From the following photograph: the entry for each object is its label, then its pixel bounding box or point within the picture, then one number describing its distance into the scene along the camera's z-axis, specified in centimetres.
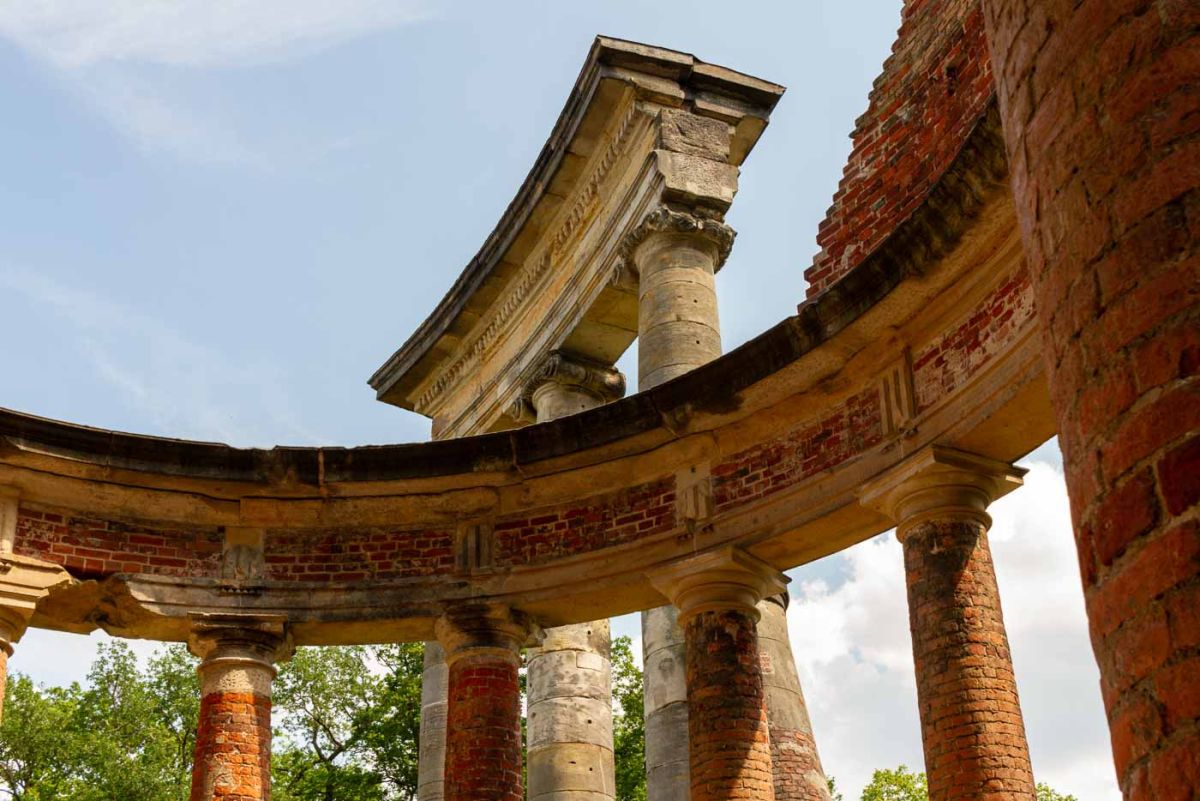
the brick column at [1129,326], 294
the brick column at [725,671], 1214
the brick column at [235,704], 1312
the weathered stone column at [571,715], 1714
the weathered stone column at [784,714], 1460
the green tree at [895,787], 4347
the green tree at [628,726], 3544
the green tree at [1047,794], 4356
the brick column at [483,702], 1323
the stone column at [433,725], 2058
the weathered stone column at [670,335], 1509
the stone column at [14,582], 1316
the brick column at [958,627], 1045
